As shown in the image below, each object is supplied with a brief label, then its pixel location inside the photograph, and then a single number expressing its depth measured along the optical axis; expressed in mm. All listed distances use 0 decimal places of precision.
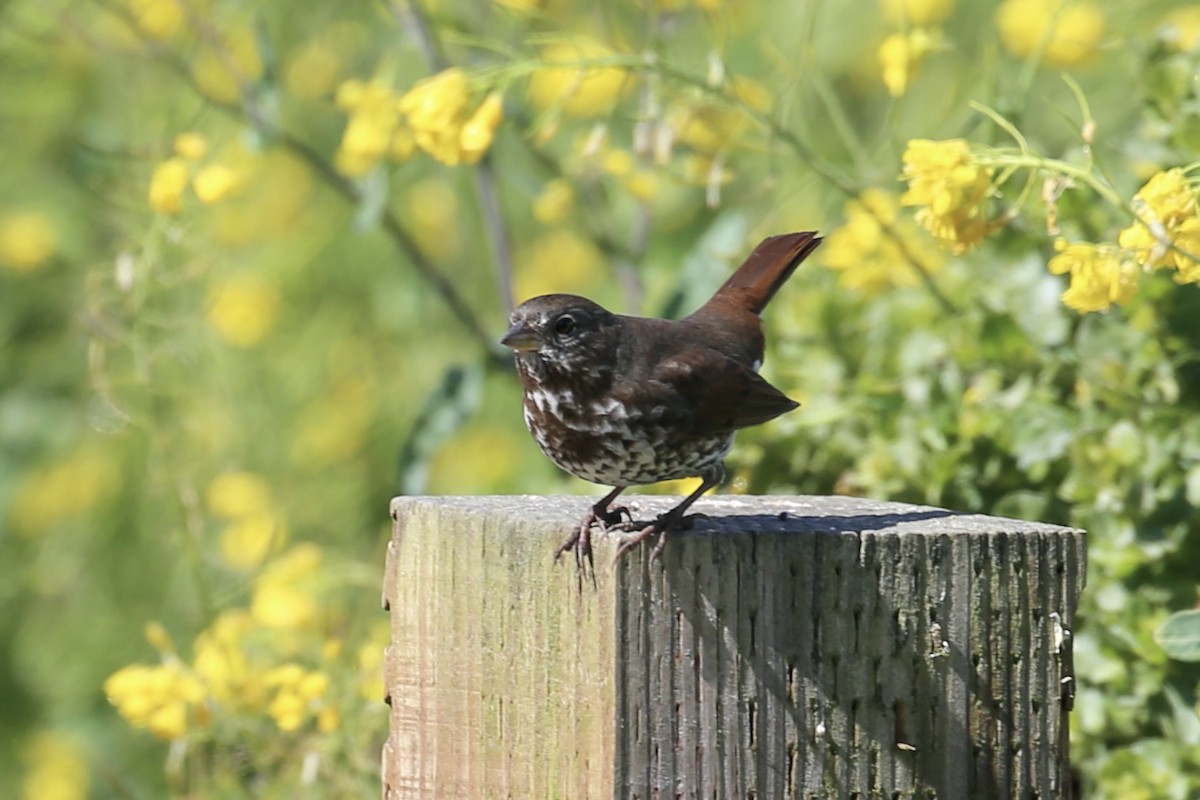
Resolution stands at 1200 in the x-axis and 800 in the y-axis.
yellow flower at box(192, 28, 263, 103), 11147
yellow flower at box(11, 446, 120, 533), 14125
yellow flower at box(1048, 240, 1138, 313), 5352
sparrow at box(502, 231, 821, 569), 5621
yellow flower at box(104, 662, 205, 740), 7434
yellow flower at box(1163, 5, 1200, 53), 7184
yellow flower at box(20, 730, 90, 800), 12539
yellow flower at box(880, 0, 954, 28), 9758
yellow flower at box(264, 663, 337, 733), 7320
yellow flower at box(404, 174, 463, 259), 15281
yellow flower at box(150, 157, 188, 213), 7867
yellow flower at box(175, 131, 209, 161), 8078
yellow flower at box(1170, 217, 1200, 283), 5262
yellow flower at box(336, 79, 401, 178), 8383
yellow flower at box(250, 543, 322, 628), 8133
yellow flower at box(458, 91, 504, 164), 7301
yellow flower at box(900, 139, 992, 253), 5539
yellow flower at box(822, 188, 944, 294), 8273
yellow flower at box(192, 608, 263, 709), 7676
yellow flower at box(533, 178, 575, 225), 9016
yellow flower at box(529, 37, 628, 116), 8203
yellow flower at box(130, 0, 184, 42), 9570
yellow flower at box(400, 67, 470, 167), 7160
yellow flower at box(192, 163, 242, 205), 8023
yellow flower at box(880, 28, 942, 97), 7418
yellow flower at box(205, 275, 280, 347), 12820
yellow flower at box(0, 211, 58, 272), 14242
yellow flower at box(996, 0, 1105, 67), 9719
